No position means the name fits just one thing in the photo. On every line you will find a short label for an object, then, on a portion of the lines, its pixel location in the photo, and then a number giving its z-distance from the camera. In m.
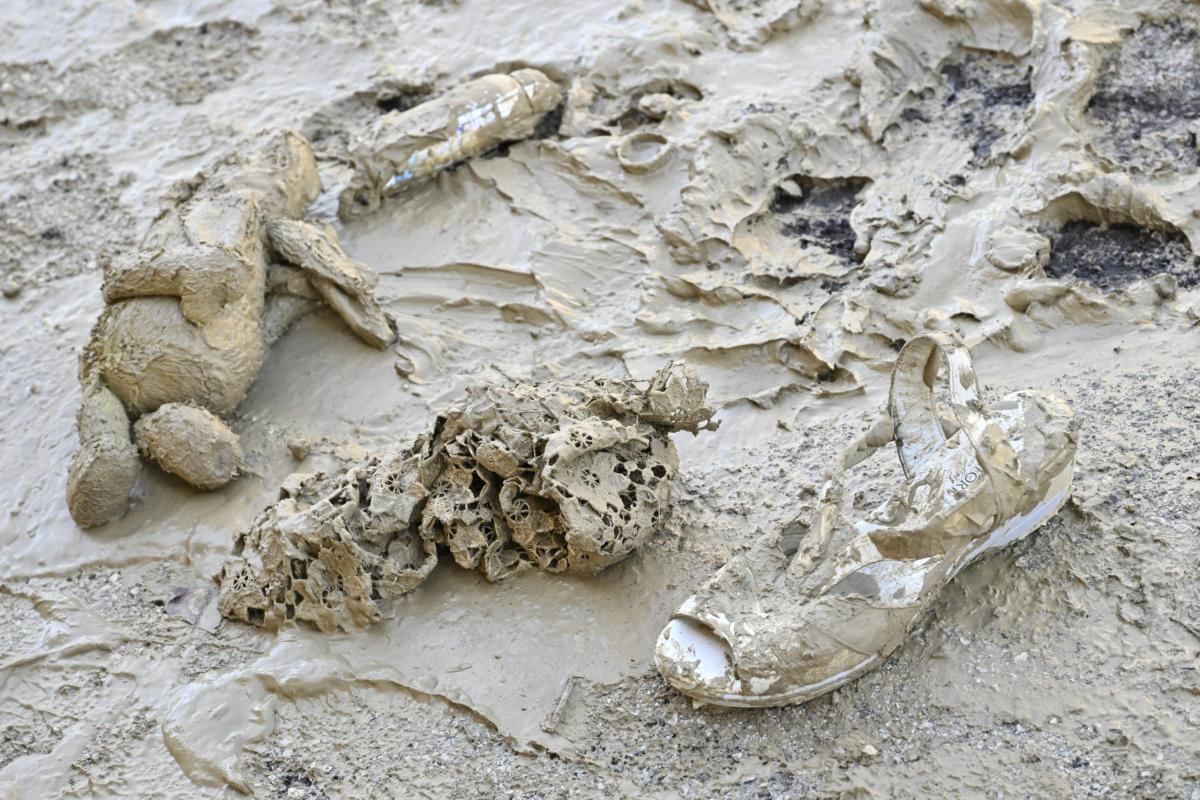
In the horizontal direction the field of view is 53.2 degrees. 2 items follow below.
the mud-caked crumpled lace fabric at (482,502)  3.32
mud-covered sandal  2.82
